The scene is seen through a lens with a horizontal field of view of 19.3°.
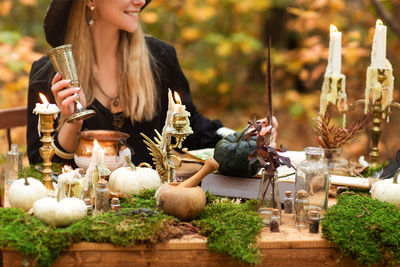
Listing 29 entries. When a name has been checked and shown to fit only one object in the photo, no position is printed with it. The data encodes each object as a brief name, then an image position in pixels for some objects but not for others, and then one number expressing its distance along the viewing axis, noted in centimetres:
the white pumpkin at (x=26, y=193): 229
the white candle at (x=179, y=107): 235
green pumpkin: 250
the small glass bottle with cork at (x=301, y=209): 229
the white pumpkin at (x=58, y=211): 220
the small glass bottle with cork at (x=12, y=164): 252
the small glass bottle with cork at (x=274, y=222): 227
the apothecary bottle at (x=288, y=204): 237
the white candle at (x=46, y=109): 233
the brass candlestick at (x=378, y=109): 261
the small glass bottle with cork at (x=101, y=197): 229
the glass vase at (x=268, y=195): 230
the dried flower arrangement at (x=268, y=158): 230
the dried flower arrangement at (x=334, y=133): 256
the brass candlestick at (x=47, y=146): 234
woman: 283
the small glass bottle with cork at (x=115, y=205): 230
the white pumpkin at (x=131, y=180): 239
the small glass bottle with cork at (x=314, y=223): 226
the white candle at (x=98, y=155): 234
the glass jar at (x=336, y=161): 260
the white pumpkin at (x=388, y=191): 237
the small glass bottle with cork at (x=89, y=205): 230
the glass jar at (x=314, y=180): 233
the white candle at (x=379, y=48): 257
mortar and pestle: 225
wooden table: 220
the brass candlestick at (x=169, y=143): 236
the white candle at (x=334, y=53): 260
